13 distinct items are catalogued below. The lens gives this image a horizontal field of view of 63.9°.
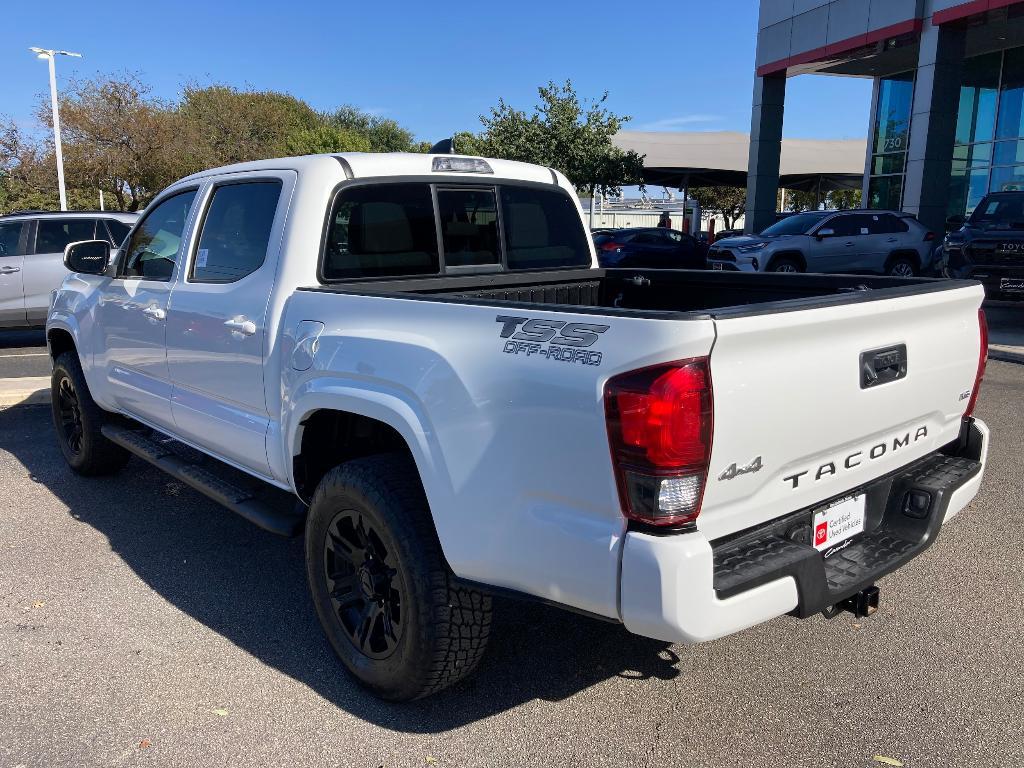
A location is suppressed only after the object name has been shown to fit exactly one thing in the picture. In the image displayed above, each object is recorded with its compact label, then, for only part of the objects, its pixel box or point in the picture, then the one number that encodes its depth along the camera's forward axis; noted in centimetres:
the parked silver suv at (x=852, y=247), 1653
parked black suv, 1157
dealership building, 1681
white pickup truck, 217
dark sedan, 2152
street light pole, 2828
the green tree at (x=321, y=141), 4866
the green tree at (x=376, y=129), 7388
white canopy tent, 3578
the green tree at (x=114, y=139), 3130
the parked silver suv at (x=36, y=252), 1095
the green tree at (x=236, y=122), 4184
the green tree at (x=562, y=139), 3152
